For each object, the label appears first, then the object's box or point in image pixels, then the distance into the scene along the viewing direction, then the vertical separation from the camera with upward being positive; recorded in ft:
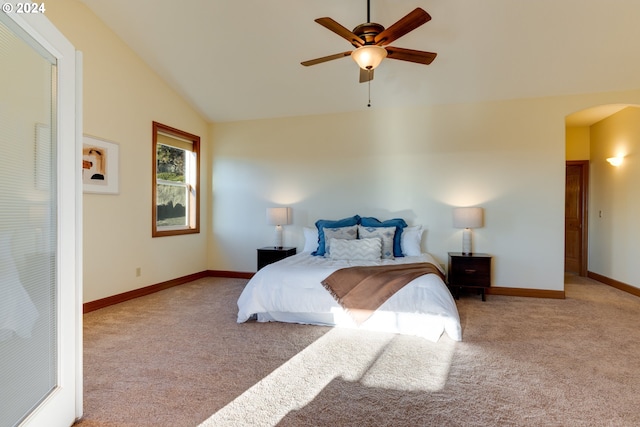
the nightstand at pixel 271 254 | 15.34 -2.06
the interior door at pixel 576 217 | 18.39 -0.30
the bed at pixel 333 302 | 9.34 -2.80
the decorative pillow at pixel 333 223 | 14.79 -0.55
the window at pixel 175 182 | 15.34 +1.53
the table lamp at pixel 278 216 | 15.92 -0.23
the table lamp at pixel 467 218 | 13.60 -0.26
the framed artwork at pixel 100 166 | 11.74 +1.73
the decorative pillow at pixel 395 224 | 13.87 -0.58
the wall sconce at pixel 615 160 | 15.43 +2.51
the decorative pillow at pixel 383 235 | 13.33 -0.99
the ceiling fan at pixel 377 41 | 7.72 +4.48
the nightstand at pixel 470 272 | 13.24 -2.48
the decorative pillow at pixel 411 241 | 13.94 -1.29
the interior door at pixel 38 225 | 4.26 -0.21
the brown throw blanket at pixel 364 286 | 9.92 -2.34
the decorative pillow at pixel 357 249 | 12.62 -1.51
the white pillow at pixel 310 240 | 15.19 -1.35
